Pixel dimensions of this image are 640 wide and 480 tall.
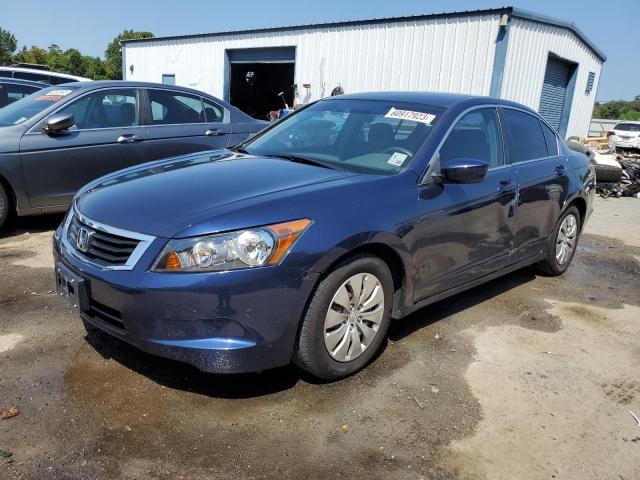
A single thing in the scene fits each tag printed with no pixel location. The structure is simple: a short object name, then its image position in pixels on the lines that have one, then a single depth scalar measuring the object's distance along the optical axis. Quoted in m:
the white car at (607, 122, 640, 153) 24.33
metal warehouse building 12.49
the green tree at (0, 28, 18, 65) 79.88
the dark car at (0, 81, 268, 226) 5.43
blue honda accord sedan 2.54
